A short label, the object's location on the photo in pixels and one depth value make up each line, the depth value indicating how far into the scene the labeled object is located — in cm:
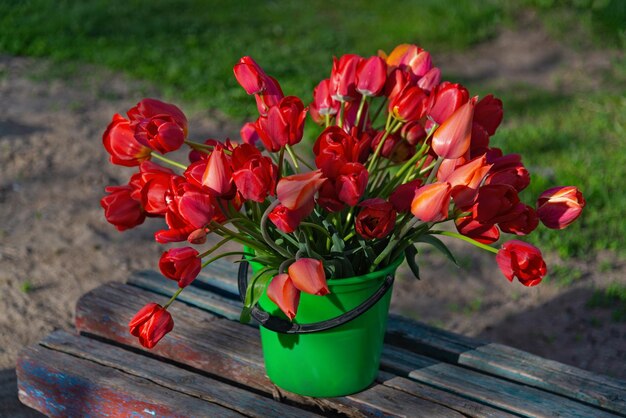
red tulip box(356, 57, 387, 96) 240
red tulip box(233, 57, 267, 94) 238
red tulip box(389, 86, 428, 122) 238
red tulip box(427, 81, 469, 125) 232
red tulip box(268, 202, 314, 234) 224
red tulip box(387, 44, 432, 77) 248
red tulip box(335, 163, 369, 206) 225
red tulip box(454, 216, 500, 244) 234
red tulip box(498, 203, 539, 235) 232
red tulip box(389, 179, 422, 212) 234
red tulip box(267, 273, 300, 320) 232
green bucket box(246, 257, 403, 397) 243
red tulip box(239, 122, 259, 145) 253
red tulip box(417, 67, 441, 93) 246
